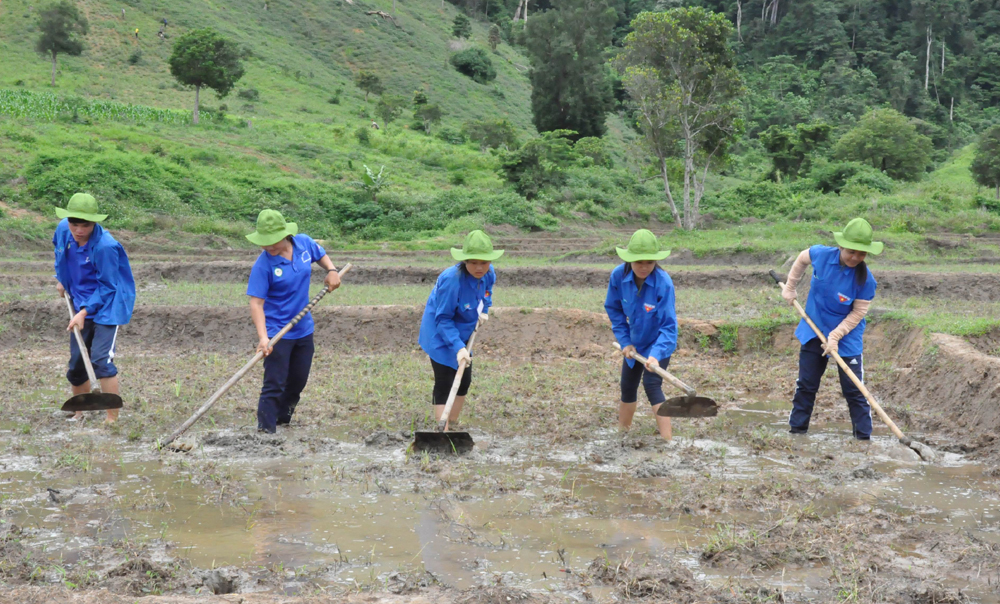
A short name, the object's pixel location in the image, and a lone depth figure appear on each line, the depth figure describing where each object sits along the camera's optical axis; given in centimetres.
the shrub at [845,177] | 3147
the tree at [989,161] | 3067
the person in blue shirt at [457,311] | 607
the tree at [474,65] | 5922
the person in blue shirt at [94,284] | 660
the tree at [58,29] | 3516
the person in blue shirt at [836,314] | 649
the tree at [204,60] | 3084
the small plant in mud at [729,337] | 1065
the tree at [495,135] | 3997
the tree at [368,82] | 4772
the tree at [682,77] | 2389
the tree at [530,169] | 2927
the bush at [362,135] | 3575
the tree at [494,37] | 6569
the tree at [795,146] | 3547
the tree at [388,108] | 4138
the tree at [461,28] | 6481
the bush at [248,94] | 4094
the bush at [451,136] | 4104
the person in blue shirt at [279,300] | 614
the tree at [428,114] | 4253
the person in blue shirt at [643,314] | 619
